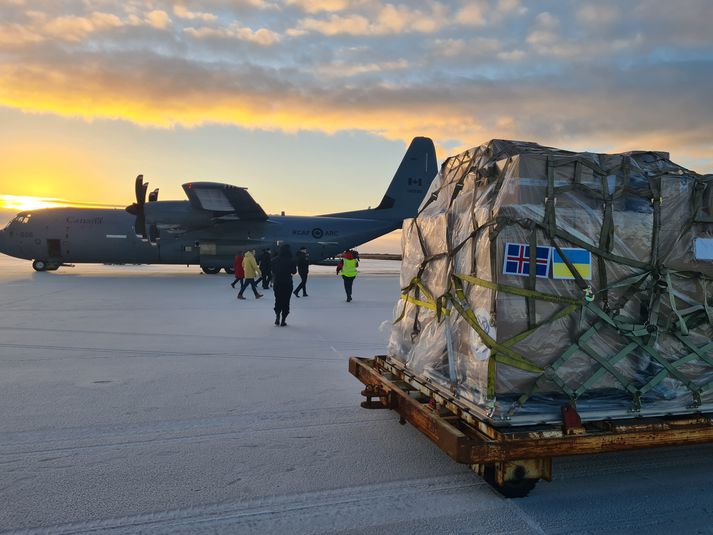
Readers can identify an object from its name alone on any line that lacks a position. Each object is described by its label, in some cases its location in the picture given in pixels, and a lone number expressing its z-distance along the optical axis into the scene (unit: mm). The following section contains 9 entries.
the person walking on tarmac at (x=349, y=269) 14172
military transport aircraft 22859
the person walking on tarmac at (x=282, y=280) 9906
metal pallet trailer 3070
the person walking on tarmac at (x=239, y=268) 16359
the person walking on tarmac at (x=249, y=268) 14867
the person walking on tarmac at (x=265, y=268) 17473
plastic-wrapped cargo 3326
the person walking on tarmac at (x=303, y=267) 15898
